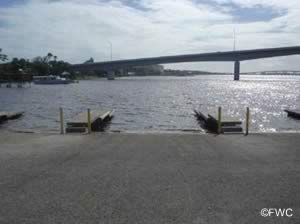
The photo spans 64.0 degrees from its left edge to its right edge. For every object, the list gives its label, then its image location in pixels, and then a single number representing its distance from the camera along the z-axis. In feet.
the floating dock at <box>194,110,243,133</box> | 37.08
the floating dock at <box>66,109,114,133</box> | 36.87
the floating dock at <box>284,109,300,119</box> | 71.43
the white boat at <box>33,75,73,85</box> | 271.24
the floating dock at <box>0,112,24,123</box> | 61.30
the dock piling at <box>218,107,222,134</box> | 35.53
